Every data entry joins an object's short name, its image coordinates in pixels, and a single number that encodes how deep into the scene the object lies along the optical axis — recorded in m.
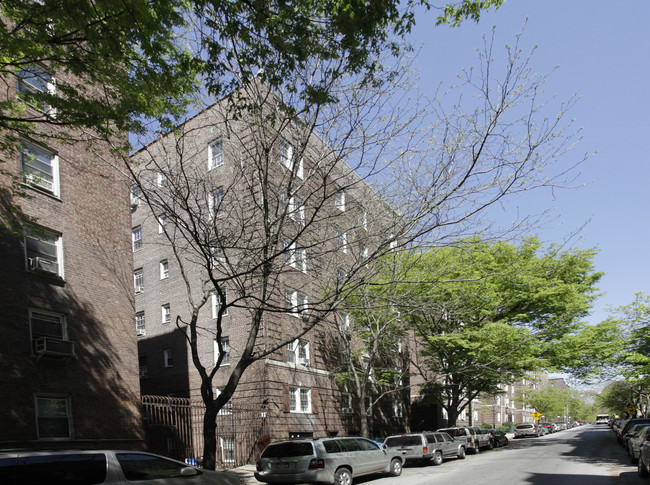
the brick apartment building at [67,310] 13.35
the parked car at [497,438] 30.52
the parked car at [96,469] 6.01
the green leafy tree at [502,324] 22.88
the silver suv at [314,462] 12.71
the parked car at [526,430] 46.34
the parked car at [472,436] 24.73
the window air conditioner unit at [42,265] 14.20
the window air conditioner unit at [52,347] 13.58
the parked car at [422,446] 19.31
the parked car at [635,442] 15.99
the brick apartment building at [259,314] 10.91
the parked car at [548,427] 55.63
